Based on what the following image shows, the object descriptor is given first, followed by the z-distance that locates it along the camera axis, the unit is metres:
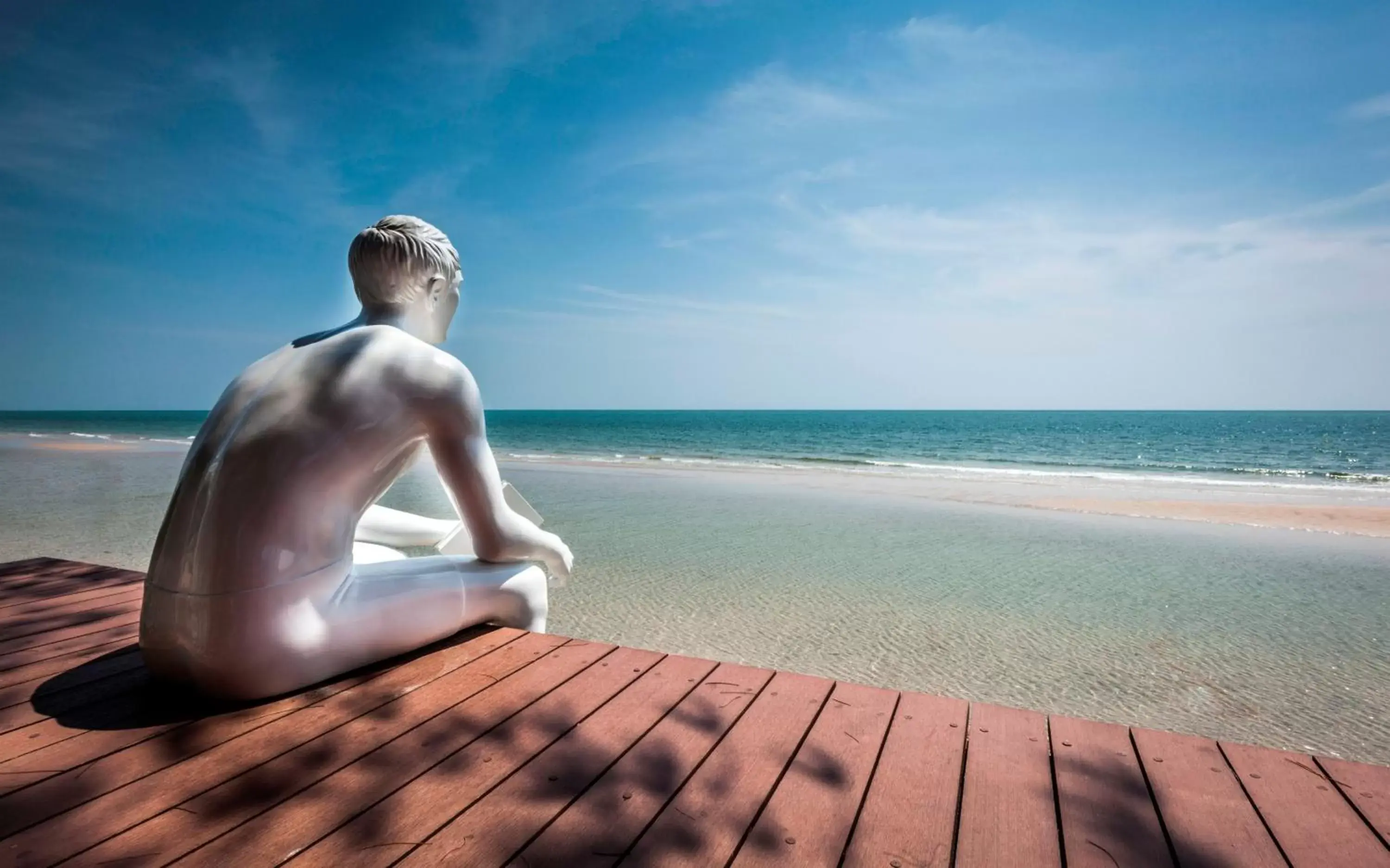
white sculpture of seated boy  1.92
